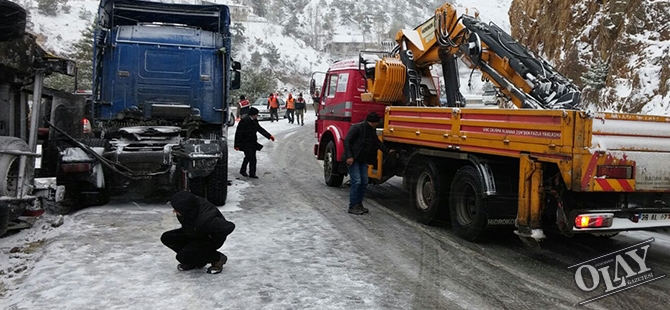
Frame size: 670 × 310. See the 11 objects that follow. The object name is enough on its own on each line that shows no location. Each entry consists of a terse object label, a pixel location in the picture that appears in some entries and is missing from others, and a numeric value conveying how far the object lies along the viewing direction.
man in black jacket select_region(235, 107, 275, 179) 11.42
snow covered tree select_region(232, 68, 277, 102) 38.81
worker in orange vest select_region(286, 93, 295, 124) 26.23
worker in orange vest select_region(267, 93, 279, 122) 26.39
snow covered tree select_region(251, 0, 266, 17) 96.09
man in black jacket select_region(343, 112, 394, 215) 8.07
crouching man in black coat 4.79
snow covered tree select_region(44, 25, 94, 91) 26.98
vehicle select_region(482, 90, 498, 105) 9.68
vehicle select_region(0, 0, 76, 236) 5.37
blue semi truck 7.46
